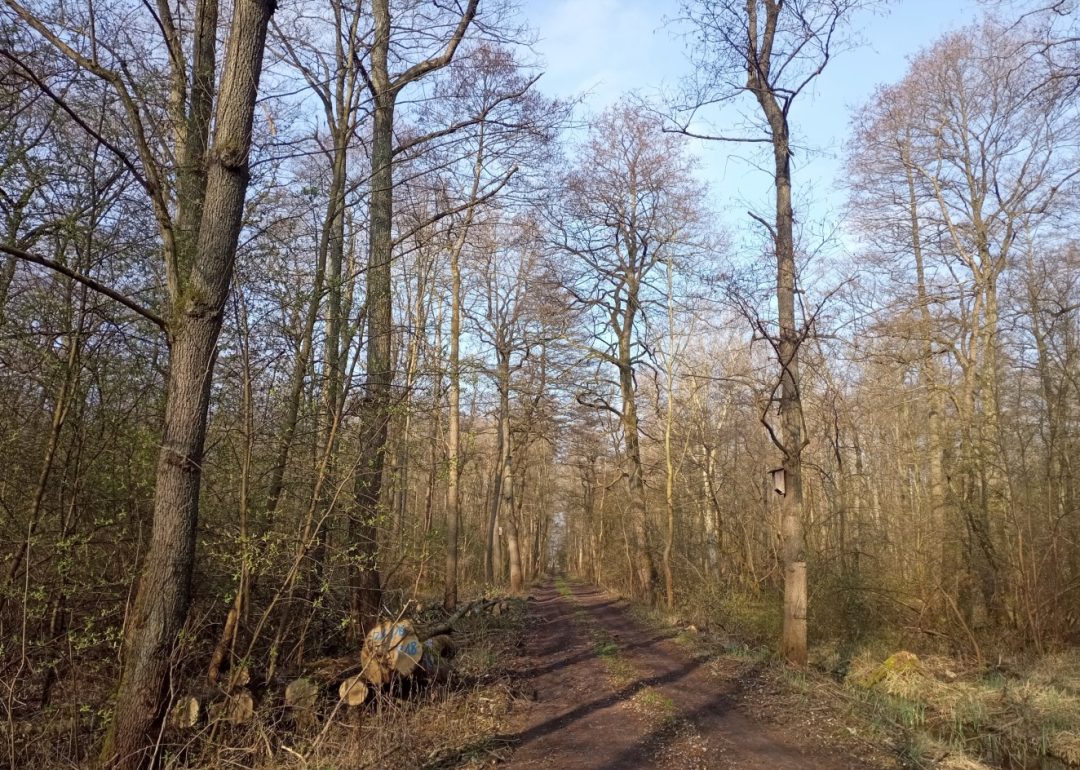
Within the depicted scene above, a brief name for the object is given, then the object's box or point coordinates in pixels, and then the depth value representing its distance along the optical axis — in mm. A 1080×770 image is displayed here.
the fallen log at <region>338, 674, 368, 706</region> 6445
